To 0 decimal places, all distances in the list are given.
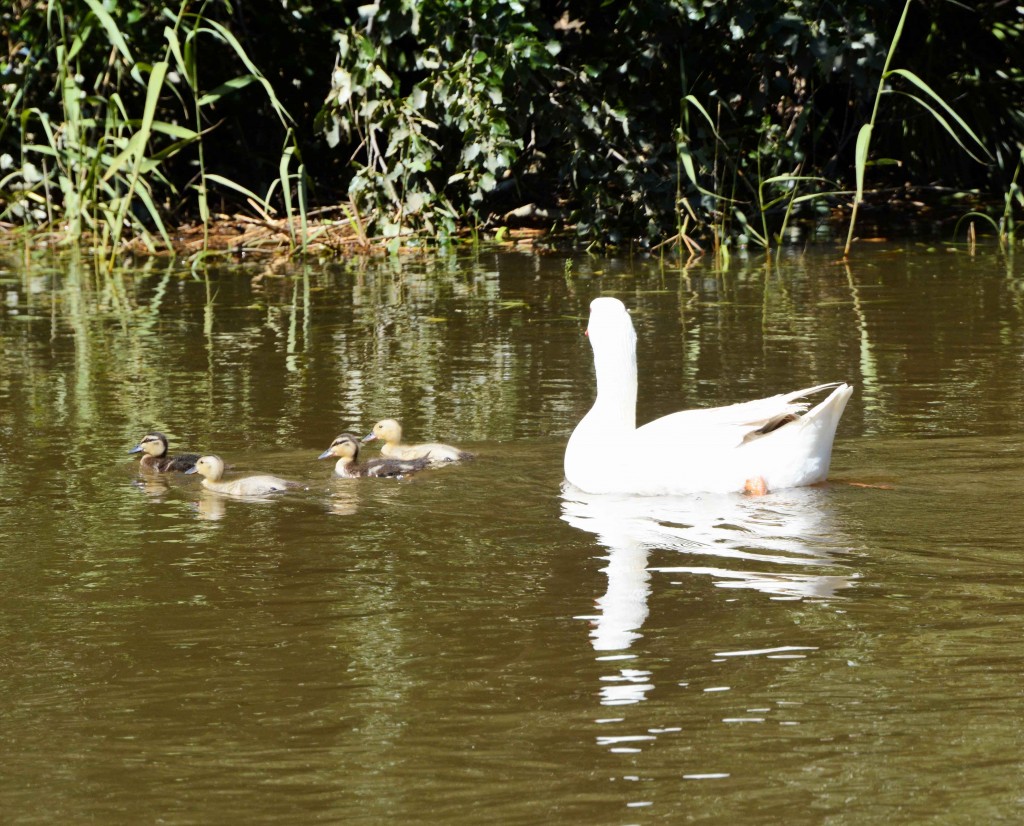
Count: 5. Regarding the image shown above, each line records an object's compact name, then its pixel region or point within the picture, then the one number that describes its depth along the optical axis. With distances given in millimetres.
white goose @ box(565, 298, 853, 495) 11789
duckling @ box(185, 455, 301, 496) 12109
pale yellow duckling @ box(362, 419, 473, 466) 12891
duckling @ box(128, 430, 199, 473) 12875
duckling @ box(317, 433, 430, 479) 12719
